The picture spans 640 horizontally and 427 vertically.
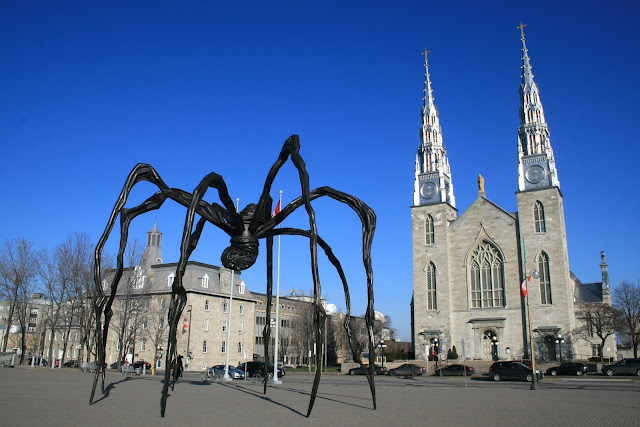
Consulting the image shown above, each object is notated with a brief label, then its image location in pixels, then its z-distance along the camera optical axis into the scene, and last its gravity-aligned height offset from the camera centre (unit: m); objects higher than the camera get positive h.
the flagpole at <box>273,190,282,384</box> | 24.74 +0.89
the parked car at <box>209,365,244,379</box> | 33.34 -2.60
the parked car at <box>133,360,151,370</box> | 52.26 -3.40
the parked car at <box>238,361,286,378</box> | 36.59 -2.53
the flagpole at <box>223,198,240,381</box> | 28.54 -2.42
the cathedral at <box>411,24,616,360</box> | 52.06 +7.56
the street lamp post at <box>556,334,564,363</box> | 48.91 -0.56
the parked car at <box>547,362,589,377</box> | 39.97 -2.64
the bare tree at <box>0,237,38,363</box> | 43.22 +3.58
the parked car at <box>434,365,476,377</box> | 44.12 -3.09
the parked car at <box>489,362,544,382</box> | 36.00 -2.57
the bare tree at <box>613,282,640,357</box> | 55.56 +2.53
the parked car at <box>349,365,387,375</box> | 47.83 -3.50
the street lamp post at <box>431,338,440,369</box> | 52.01 -0.91
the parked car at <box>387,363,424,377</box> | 46.06 -3.24
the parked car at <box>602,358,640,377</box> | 37.84 -2.34
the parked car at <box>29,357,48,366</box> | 50.54 -3.15
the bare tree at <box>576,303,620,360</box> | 53.44 +1.48
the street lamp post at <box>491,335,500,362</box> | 54.20 -1.25
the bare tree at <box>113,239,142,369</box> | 44.91 +2.40
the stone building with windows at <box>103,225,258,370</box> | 55.48 +1.55
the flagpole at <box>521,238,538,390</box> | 23.05 -1.40
